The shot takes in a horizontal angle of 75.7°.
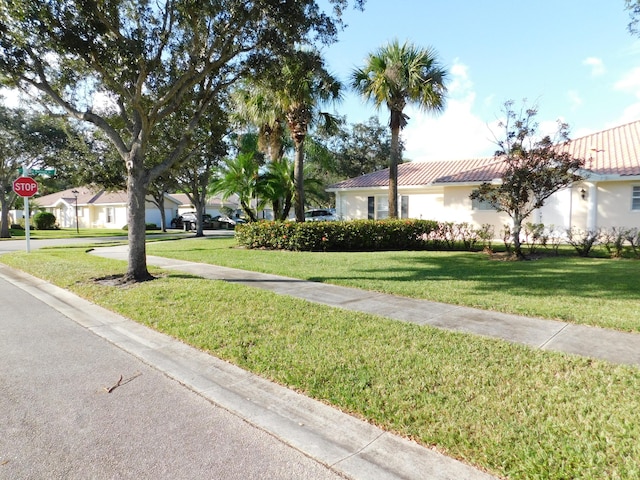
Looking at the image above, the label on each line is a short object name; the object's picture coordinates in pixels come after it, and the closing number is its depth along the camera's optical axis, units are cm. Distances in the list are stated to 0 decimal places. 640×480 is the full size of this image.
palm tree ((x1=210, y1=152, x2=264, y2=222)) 1762
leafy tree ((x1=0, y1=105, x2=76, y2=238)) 2858
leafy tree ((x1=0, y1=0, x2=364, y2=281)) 800
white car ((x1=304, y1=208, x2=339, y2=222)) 2829
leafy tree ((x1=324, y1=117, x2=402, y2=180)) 4191
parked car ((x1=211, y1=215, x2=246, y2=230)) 3976
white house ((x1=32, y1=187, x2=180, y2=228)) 4484
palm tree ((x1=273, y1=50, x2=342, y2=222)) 1481
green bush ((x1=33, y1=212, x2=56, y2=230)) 4016
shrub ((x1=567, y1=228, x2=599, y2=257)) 1261
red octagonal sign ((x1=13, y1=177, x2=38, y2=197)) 1572
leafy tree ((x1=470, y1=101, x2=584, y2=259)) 1149
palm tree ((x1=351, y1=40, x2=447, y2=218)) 1544
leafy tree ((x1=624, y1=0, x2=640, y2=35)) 1049
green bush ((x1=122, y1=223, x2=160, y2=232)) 4004
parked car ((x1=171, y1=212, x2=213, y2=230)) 3822
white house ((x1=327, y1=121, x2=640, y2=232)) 1548
